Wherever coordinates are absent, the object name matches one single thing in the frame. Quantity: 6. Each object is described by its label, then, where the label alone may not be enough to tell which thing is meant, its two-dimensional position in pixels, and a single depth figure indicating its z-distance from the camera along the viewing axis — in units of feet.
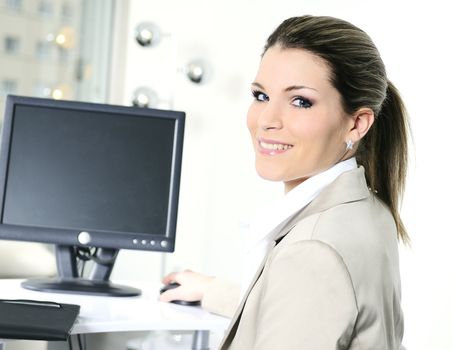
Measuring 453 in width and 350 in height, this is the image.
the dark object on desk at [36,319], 6.55
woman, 5.57
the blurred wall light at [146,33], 13.27
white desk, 7.10
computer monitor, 8.15
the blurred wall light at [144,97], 13.44
